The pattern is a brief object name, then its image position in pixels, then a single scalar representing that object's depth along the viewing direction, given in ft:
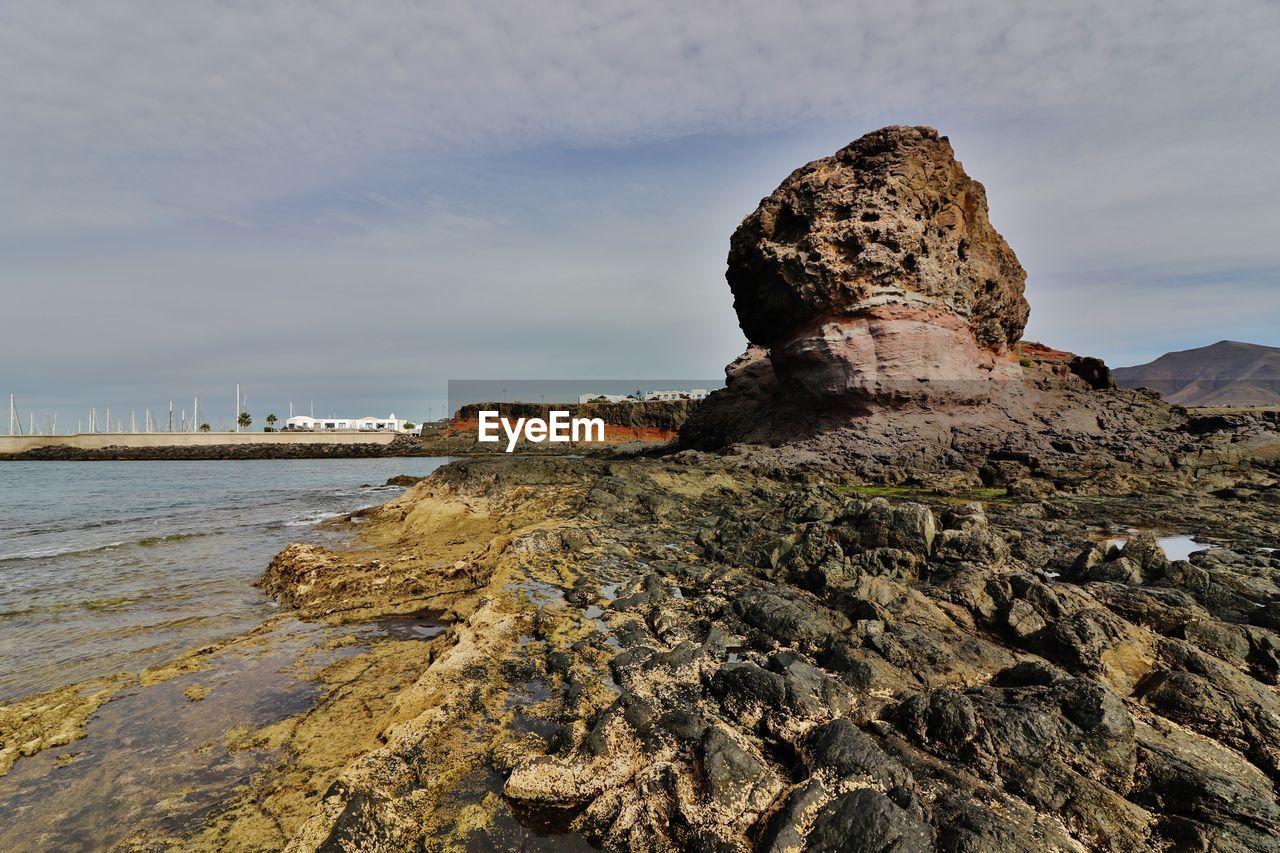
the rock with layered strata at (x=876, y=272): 76.48
